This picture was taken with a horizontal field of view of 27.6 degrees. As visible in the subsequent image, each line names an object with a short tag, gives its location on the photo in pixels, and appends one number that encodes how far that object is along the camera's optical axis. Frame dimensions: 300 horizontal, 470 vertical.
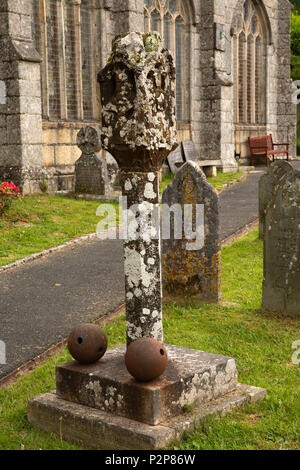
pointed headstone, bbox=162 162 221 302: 6.57
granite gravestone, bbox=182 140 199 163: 17.94
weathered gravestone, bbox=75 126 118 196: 13.16
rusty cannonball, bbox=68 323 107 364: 4.11
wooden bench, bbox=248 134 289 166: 21.47
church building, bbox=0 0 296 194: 12.57
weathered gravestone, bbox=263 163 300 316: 6.04
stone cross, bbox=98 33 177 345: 3.88
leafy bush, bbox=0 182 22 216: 10.65
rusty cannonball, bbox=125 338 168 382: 3.68
